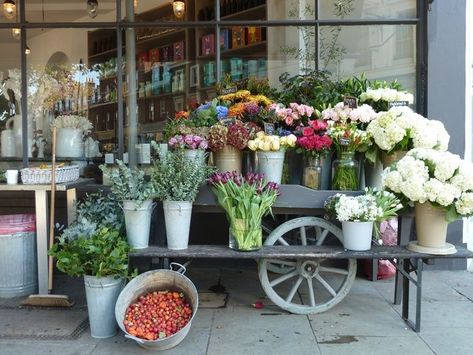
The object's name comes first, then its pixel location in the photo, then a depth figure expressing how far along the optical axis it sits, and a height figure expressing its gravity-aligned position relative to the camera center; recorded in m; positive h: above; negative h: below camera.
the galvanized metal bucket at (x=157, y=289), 3.50 -0.96
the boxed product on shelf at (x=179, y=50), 6.24 +1.32
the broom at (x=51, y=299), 4.40 -1.19
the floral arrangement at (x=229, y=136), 4.11 +0.18
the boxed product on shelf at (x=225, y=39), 5.75 +1.33
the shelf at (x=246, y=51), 5.88 +1.23
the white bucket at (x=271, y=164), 4.13 -0.05
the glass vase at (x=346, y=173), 4.19 -0.13
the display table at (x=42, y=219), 4.47 -0.52
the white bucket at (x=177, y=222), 3.91 -0.48
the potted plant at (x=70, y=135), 5.69 +0.27
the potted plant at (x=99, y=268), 3.69 -0.78
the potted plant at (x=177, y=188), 3.89 -0.22
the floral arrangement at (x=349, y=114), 4.20 +0.35
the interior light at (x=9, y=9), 5.94 +1.77
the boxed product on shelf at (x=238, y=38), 5.79 +1.37
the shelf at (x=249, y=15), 5.73 +1.59
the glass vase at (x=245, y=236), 3.90 -0.59
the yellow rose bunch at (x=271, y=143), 4.09 +0.12
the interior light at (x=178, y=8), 5.95 +1.74
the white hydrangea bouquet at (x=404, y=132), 3.98 +0.20
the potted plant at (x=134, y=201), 3.90 -0.32
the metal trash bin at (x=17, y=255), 4.61 -0.86
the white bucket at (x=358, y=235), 3.86 -0.58
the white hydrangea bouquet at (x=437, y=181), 3.61 -0.17
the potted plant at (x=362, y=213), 3.79 -0.41
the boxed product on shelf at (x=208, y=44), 5.83 +1.30
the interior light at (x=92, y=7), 5.93 +1.77
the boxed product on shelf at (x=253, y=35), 5.81 +1.40
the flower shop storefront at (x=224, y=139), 3.82 +0.17
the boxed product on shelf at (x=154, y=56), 6.23 +1.25
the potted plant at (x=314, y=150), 4.06 +0.06
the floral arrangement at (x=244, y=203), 3.85 -0.34
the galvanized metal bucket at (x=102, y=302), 3.74 -1.04
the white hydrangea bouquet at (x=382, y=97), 4.41 +0.51
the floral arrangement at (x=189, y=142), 4.11 +0.13
